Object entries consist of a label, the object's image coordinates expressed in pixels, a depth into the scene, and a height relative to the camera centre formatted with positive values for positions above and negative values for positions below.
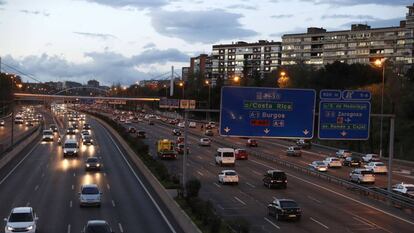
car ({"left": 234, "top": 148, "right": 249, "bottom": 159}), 72.38 -6.82
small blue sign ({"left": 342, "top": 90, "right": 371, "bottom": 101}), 33.12 +0.24
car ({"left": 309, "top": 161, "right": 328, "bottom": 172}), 60.44 -6.77
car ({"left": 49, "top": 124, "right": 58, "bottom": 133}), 120.04 -7.53
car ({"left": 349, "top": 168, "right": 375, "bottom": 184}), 51.68 -6.52
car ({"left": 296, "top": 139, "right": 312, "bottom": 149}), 91.62 -6.98
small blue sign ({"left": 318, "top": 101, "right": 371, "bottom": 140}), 32.41 -1.10
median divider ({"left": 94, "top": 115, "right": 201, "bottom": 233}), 30.78 -6.73
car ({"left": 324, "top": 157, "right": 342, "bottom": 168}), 65.38 -6.78
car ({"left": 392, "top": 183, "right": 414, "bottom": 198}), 42.31 -6.24
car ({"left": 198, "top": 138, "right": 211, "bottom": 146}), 90.88 -7.00
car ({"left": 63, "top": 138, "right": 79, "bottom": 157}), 71.25 -6.75
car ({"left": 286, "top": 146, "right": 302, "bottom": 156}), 77.38 -6.85
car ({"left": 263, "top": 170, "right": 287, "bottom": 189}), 47.56 -6.38
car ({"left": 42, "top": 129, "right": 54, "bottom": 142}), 96.94 -7.23
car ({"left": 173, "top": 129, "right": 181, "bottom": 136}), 111.34 -7.07
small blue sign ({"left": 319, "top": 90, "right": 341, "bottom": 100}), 32.88 +0.20
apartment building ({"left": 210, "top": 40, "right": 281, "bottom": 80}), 187.32 +7.20
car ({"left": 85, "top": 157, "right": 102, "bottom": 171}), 57.81 -6.93
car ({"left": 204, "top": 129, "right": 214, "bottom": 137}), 110.50 -6.85
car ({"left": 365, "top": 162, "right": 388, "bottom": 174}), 61.66 -6.78
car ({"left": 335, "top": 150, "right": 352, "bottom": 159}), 75.68 -6.85
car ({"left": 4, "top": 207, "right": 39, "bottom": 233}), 27.77 -6.06
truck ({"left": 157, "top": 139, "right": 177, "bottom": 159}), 71.44 -6.61
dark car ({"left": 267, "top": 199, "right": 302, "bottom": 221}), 33.36 -6.16
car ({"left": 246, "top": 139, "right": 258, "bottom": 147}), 92.44 -7.06
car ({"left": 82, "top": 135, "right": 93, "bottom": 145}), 88.38 -7.05
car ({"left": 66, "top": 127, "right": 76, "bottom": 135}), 115.36 -7.59
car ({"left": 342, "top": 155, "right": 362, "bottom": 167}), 68.19 -7.01
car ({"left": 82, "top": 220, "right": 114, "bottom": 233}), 25.50 -5.68
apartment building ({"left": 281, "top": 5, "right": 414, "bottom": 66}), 168.62 +16.68
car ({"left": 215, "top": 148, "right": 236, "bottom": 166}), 64.56 -6.53
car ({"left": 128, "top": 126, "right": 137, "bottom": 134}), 112.54 -6.92
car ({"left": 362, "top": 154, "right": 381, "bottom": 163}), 69.31 -6.78
